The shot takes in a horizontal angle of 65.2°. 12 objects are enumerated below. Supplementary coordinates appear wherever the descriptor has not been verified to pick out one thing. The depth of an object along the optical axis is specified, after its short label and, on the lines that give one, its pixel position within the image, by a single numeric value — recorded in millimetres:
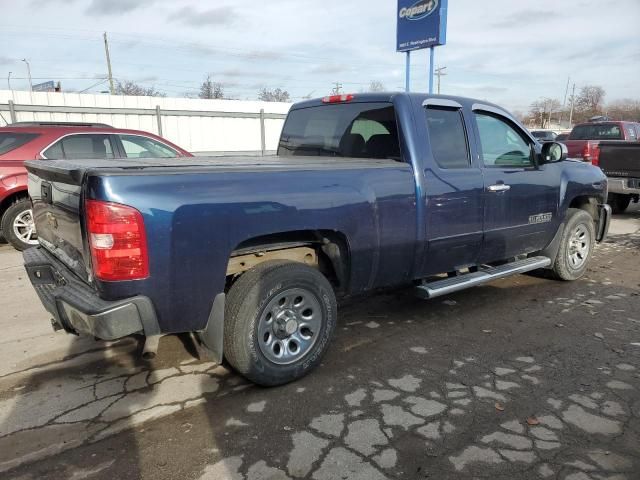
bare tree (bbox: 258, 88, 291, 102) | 61844
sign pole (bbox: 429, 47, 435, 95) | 15521
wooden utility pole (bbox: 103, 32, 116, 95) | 45000
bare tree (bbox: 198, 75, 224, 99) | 61531
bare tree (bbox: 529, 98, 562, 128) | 71812
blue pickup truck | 2678
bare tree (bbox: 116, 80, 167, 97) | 57275
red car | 6863
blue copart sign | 15336
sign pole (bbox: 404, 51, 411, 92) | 16655
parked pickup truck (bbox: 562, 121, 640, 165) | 12601
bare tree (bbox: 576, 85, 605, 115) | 88850
